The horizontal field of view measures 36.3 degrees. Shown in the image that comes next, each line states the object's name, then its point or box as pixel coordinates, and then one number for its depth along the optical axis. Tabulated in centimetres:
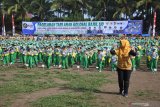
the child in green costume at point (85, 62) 1450
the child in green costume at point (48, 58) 1474
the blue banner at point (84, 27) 2487
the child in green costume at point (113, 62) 1330
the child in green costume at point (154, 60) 1316
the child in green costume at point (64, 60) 1451
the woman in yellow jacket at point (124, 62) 798
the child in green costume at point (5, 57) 1598
